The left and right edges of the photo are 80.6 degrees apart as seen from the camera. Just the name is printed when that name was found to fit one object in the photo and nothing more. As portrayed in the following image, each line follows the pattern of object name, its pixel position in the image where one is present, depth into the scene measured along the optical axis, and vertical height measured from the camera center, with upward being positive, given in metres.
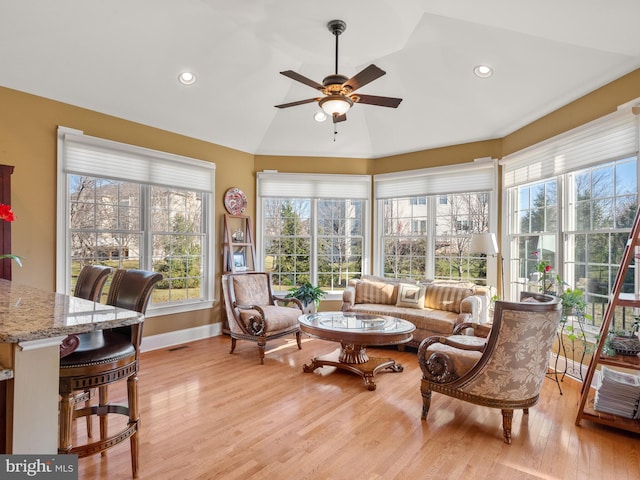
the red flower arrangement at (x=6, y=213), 1.80 +0.13
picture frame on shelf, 5.54 -0.31
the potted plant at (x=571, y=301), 3.31 -0.50
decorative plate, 5.60 +0.61
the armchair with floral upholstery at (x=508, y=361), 2.50 -0.83
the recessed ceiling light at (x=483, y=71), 3.94 +1.83
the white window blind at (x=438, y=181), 5.16 +0.92
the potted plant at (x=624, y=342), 2.74 -0.72
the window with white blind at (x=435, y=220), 5.22 +0.34
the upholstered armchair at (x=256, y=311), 4.38 -0.86
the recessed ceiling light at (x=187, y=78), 4.17 +1.82
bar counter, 1.27 -0.45
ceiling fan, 2.88 +1.22
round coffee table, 3.48 -0.87
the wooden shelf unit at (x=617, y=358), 2.63 -0.82
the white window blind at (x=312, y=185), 6.02 +0.91
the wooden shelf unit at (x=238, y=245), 5.48 -0.06
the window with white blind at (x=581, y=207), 3.39 +0.39
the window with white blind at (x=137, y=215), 4.05 +0.31
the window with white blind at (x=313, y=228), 6.05 +0.23
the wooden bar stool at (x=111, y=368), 1.78 -0.63
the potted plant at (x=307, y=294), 5.43 -0.76
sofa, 4.44 -0.78
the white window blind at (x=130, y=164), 4.02 +0.93
